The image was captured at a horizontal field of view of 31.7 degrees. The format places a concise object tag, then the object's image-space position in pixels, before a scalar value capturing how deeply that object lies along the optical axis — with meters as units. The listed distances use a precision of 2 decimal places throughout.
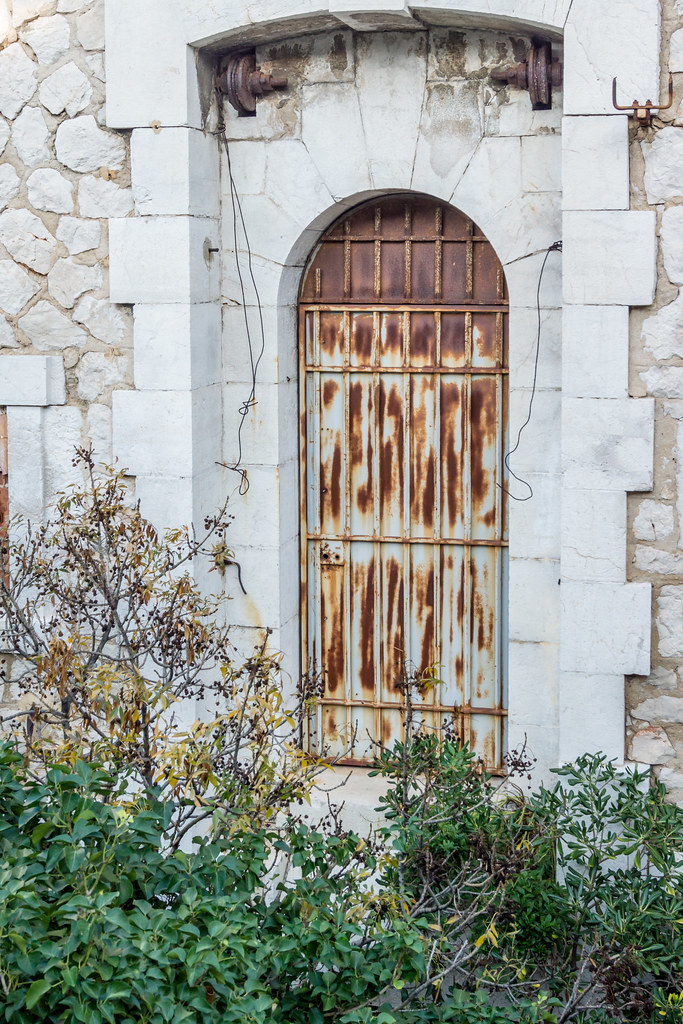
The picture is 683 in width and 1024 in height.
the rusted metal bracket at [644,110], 4.20
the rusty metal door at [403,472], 5.09
